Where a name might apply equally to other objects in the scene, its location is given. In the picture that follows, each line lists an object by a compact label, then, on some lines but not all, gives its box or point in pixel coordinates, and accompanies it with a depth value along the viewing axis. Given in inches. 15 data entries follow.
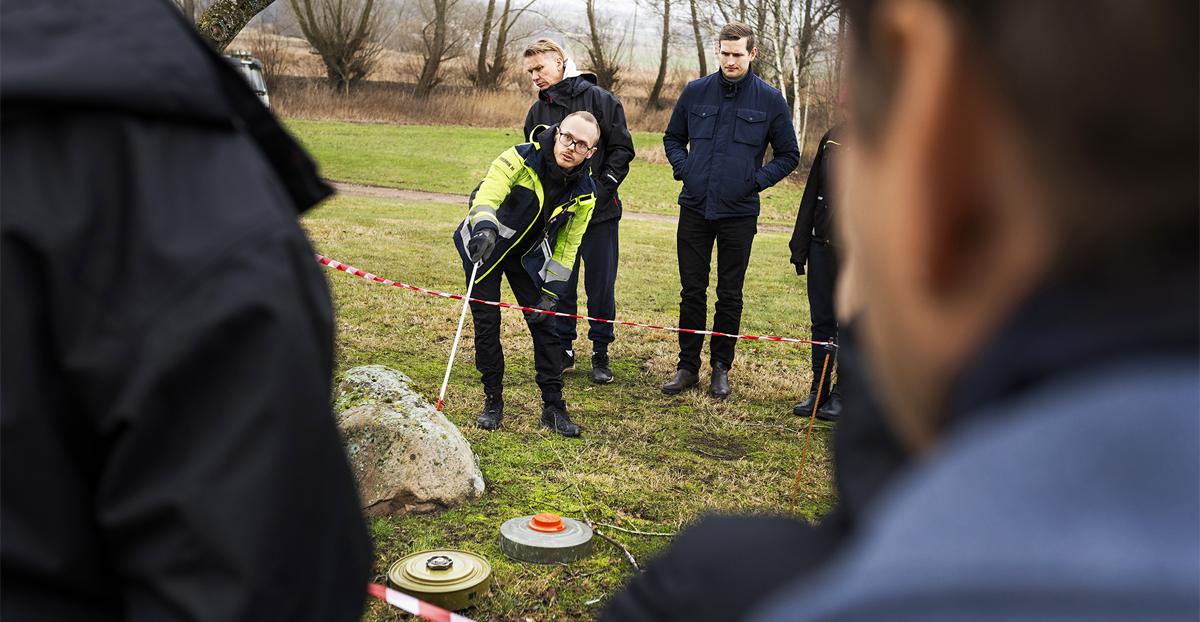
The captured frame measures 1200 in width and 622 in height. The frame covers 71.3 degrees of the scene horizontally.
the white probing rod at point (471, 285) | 201.2
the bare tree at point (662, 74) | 1390.3
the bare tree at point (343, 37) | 1315.2
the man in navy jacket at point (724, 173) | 239.8
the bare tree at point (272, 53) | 1236.5
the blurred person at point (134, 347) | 34.5
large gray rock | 165.2
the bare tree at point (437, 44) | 1363.2
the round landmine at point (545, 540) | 147.6
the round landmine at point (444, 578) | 126.5
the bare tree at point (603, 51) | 1421.0
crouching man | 199.8
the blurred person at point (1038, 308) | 11.0
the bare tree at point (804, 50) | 1031.6
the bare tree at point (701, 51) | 1348.4
